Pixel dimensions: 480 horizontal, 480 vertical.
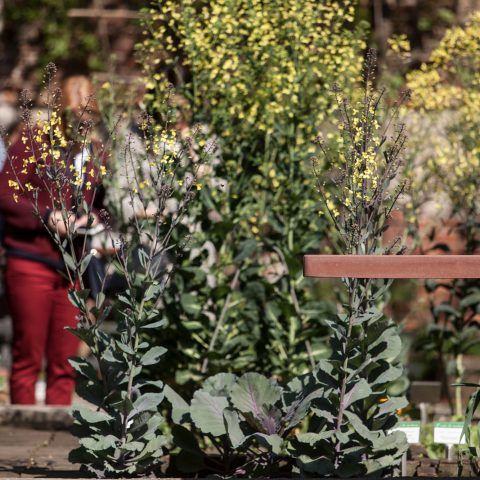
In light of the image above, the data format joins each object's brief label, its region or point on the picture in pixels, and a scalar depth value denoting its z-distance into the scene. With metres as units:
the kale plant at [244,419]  9.46
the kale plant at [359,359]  9.23
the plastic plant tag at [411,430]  10.11
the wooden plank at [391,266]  8.58
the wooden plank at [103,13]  19.84
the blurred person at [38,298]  12.95
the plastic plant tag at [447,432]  10.40
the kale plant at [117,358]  9.32
